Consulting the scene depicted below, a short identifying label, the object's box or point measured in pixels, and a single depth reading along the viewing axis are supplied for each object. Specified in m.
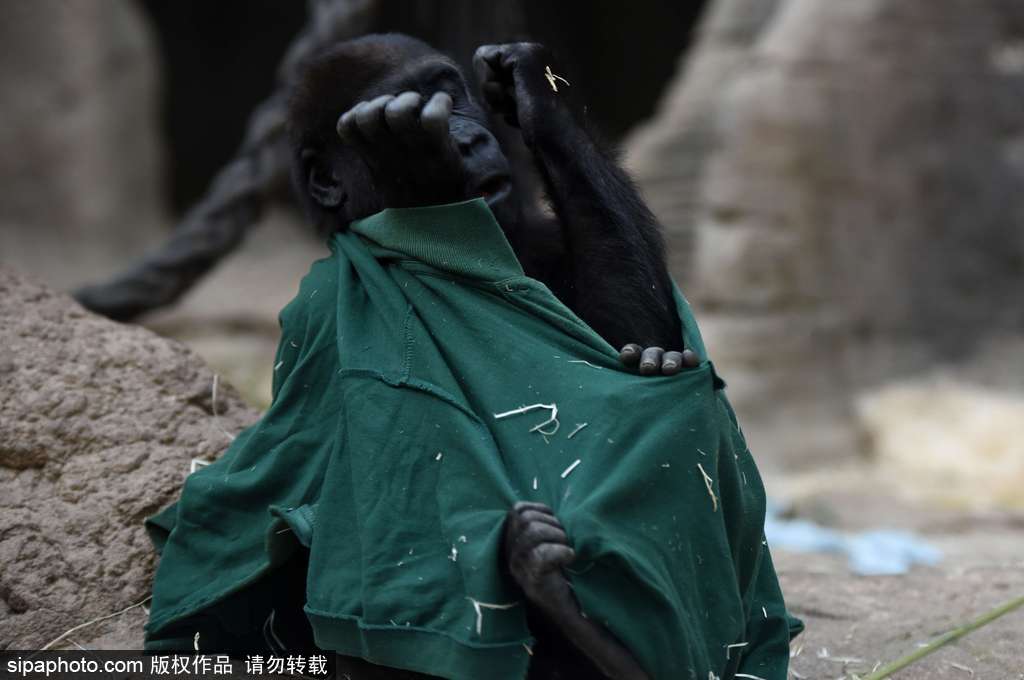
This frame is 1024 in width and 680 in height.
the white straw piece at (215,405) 5.26
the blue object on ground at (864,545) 5.64
